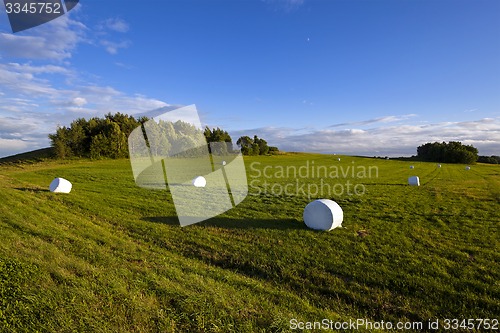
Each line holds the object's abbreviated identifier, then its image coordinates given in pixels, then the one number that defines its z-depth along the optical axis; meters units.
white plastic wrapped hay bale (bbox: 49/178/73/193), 22.16
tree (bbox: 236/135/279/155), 116.44
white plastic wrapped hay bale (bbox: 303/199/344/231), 13.88
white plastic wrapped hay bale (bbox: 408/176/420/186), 33.31
